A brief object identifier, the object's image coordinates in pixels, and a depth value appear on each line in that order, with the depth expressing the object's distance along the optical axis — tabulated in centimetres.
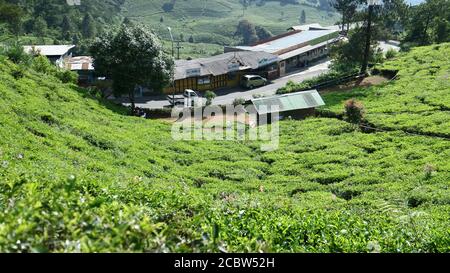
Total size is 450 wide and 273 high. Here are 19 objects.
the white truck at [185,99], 4097
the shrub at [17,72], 2522
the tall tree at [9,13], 5647
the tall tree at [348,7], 5920
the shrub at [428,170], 1791
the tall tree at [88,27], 10988
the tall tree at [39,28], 9615
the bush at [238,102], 3900
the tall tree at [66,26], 10375
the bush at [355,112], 2912
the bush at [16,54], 2793
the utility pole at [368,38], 4253
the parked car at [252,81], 5072
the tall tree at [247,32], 15677
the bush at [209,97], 3956
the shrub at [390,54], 5418
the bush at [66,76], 3297
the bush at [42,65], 3064
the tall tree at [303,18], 19638
